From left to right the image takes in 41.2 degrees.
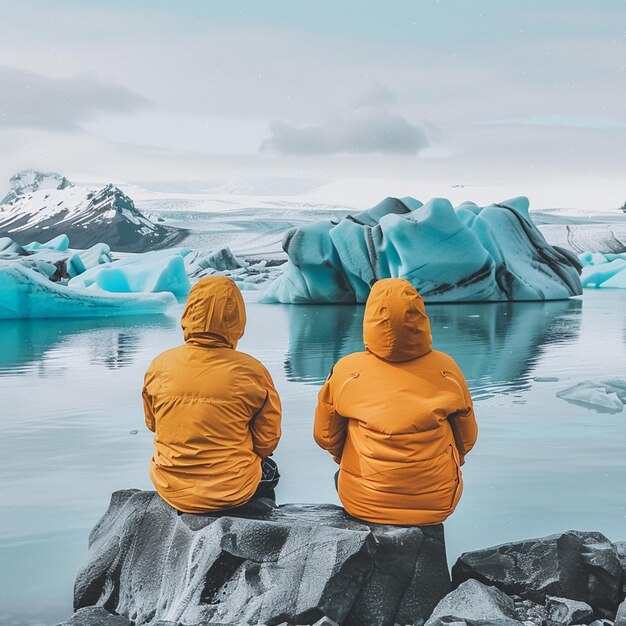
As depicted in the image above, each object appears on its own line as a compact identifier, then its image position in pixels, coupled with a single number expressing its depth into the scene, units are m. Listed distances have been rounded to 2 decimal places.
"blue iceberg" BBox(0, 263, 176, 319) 10.38
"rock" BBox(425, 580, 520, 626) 1.73
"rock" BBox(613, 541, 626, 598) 1.97
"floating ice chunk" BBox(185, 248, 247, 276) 25.78
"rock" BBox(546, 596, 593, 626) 1.87
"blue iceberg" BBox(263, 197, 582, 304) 13.44
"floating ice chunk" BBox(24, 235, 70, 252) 27.30
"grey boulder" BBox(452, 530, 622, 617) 1.96
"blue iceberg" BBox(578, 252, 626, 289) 21.91
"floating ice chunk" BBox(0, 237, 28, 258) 22.38
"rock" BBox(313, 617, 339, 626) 1.72
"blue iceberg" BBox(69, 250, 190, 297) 15.79
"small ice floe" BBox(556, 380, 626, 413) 4.42
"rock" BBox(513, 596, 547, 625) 1.89
